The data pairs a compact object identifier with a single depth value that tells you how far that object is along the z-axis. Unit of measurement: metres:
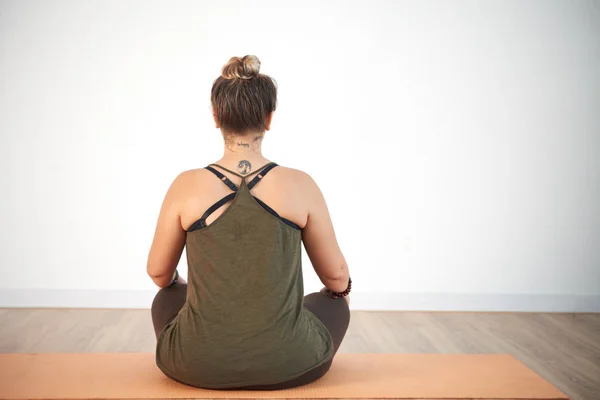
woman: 1.75
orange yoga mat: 1.74
